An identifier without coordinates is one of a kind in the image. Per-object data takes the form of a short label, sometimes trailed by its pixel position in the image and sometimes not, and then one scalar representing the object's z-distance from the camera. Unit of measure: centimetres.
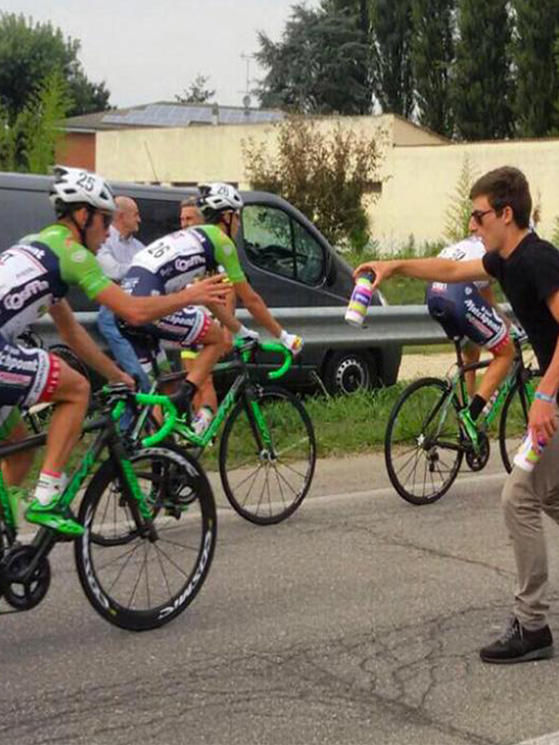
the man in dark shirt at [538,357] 517
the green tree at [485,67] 5872
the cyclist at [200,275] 759
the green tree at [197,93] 9700
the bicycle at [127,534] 524
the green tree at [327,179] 3080
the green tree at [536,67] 5512
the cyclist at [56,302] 527
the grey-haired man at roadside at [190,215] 920
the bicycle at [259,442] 759
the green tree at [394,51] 6988
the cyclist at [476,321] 838
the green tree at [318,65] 7569
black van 1228
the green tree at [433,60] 6259
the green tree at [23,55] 7300
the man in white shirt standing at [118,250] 903
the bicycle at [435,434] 820
